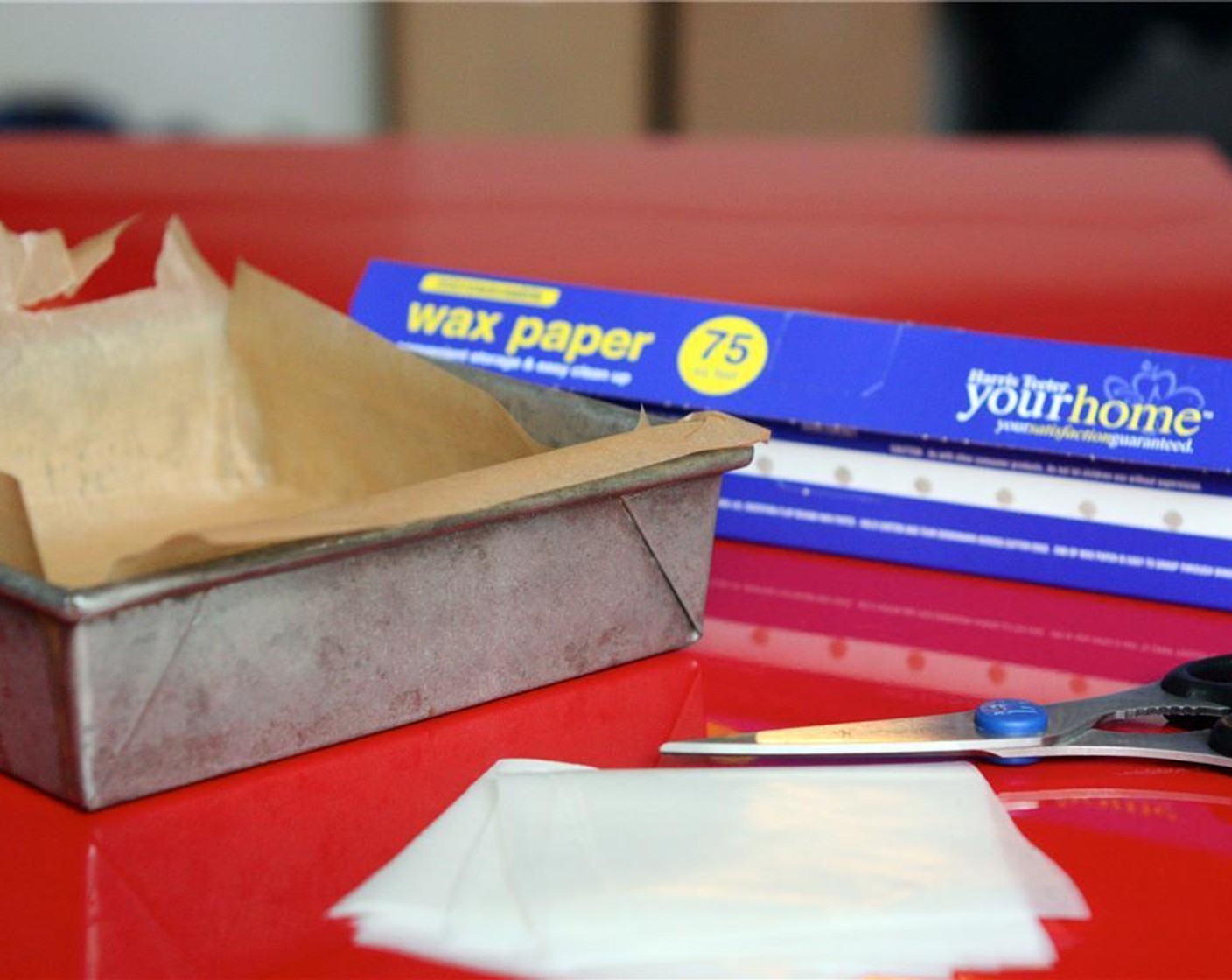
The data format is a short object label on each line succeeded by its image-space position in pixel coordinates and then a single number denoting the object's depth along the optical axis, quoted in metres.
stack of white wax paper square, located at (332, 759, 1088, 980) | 1.18
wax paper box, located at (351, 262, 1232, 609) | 1.40
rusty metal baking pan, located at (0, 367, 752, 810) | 1.23
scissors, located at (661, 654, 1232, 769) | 1.27
